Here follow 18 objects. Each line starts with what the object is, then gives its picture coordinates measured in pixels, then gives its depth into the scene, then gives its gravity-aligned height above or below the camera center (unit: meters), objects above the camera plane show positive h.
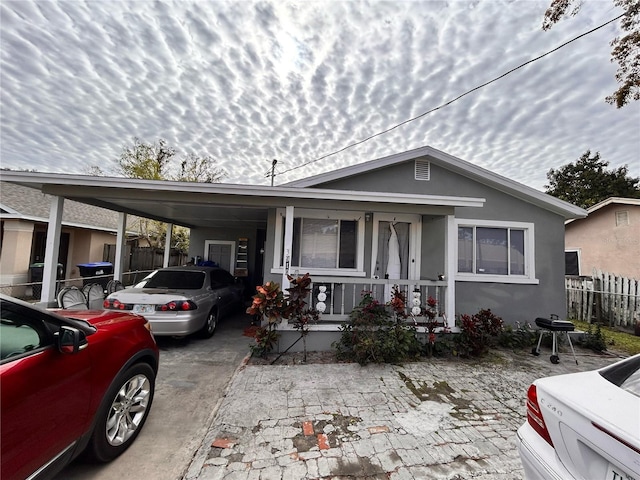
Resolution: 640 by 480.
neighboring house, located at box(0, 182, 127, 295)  10.05 +0.71
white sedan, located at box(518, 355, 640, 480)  1.37 -0.85
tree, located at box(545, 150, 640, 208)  22.23 +7.54
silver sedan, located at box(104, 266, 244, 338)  5.34 -0.91
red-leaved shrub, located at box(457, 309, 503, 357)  5.35 -1.26
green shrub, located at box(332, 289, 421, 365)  4.93 -1.33
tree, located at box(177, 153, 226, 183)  18.55 +5.85
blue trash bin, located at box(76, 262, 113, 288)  11.27 -0.71
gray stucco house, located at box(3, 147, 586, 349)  6.65 +0.64
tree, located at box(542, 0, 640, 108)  6.52 +5.76
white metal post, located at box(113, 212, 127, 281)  8.48 +0.20
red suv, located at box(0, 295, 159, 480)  1.66 -0.98
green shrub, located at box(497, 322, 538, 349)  6.06 -1.49
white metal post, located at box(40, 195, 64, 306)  5.52 +0.03
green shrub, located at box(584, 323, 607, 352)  6.20 -1.55
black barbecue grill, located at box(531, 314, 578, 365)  5.26 -1.07
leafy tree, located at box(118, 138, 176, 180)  15.42 +5.17
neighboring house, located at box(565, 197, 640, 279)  10.30 +1.28
